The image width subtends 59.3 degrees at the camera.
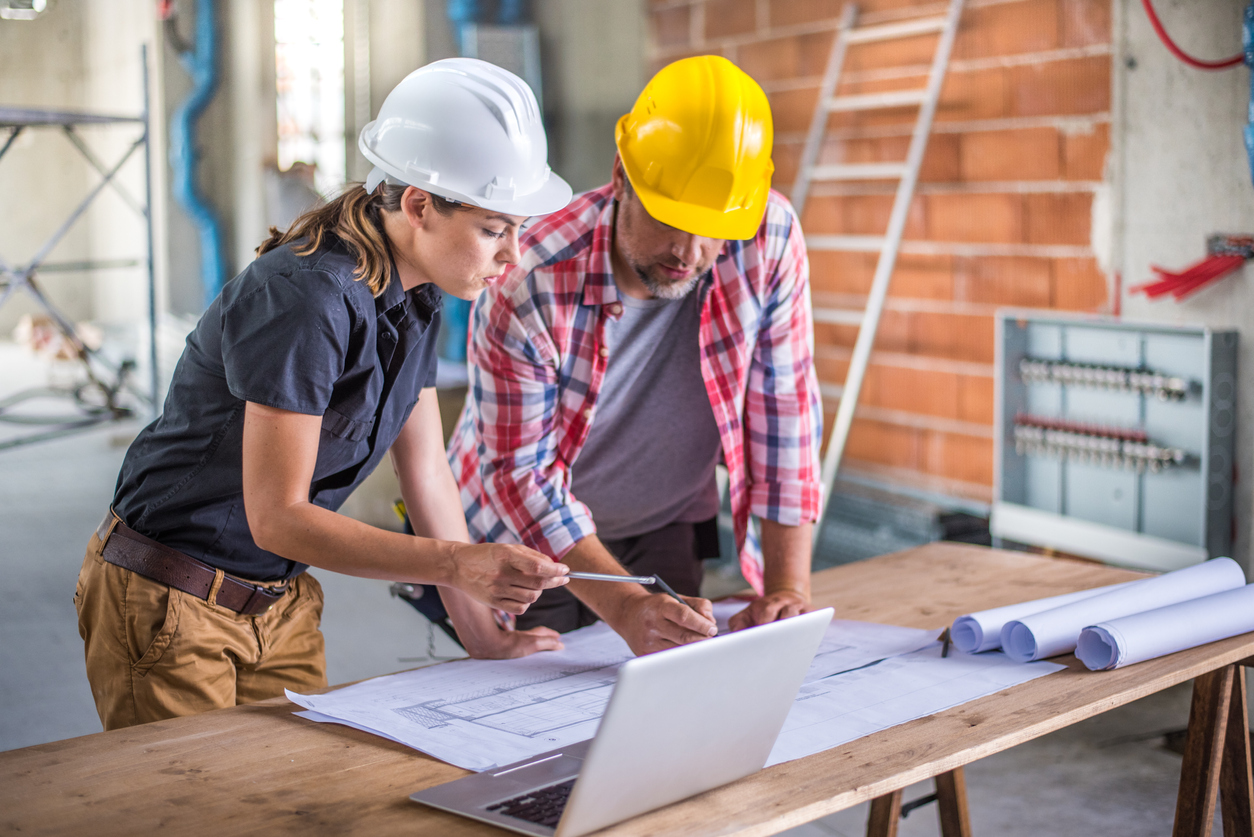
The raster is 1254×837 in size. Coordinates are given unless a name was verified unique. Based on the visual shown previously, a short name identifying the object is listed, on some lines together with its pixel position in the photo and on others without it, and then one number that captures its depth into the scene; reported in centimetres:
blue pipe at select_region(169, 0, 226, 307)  434
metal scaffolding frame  401
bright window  471
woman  123
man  162
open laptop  92
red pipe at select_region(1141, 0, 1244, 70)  281
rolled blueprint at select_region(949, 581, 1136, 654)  149
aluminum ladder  387
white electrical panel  293
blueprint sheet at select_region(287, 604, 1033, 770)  122
